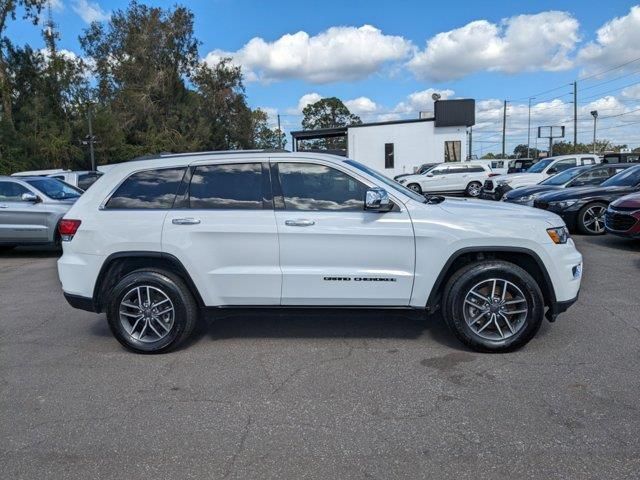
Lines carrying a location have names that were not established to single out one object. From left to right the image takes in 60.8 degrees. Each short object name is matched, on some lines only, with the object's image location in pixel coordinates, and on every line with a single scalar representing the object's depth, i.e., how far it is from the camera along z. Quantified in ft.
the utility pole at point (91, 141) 134.02
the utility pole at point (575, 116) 183.42
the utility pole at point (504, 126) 218.79
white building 129.39
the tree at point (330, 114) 315.92
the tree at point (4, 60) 130.41
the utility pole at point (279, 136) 286.25
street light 208.35
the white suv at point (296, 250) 15.26
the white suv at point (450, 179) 86.07
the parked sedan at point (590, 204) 37.81
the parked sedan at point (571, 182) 45.62
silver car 35.65
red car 30.91
